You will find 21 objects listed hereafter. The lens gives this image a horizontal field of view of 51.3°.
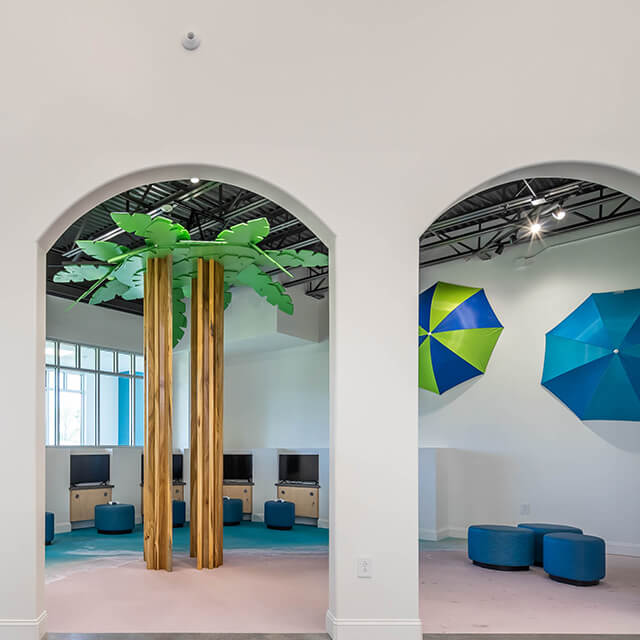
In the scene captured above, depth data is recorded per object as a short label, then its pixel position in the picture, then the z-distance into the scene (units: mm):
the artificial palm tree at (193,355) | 7129
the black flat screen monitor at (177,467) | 11845
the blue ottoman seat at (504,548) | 7094
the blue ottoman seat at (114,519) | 10148
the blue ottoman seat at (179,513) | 10703
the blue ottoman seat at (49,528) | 9008
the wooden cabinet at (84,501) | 10828
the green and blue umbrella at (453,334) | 9711
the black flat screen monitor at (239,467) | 12320
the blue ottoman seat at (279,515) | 10719
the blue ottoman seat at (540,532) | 7348
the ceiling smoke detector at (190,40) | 4613
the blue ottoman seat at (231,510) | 11023
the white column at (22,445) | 4340
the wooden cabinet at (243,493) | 12117
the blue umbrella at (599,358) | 8336
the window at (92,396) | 12664
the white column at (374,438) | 4387
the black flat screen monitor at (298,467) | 11391
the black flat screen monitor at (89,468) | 10930
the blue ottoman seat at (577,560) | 6352
